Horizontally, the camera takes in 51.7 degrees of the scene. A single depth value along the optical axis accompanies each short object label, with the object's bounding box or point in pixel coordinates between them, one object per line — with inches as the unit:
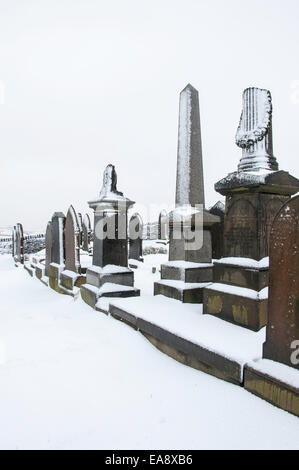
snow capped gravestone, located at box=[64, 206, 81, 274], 253.9
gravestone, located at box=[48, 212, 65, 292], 284.7
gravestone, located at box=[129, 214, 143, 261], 442.9
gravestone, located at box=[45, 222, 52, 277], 315.9
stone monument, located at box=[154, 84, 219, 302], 188.7
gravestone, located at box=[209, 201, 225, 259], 210.9
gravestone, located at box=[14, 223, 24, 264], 521.1
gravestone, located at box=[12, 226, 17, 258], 579.4
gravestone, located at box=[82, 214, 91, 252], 605.3
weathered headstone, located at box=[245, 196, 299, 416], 83.6
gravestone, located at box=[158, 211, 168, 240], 718.5
